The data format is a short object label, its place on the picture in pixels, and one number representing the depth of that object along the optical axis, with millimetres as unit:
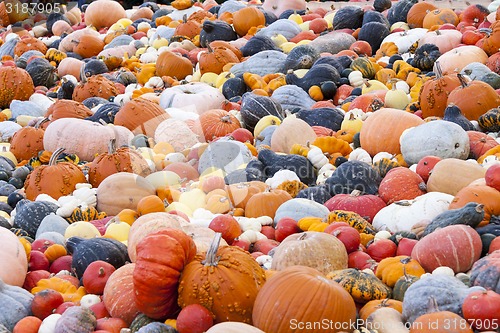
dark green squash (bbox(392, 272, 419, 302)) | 4203
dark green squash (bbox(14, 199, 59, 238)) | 5675
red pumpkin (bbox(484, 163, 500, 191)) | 4963
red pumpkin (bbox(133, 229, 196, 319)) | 4004
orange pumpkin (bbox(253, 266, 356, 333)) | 3805
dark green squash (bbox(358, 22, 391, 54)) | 9000
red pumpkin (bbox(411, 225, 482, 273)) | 4359
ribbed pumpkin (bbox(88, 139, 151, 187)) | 6398
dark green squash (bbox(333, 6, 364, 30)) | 9453
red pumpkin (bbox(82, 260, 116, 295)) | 4520
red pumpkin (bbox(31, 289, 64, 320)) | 4281
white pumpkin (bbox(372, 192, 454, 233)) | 5078
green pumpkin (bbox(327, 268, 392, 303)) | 4152
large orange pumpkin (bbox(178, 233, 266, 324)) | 4000
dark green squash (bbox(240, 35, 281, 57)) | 9188
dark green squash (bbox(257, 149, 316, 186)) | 6198
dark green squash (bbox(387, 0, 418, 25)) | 9430
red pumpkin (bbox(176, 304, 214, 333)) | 3908
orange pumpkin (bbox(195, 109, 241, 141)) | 7188
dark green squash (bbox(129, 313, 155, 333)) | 4102
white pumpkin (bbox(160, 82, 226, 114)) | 7844
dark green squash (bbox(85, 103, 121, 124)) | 7684
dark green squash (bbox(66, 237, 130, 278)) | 4773
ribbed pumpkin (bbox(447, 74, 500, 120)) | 6609
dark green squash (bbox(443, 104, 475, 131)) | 6367
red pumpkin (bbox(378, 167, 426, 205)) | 5574
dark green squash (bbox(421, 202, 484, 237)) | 4555
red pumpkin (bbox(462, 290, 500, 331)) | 3645
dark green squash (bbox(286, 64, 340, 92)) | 7898
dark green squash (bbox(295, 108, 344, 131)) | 7070
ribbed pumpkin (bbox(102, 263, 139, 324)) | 4238
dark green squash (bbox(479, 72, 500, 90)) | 7160
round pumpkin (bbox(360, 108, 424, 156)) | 6367
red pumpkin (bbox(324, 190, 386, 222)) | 5449
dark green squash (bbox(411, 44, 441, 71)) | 7938
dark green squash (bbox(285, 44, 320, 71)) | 8336
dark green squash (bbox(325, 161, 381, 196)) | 5809
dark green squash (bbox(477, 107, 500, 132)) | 6395
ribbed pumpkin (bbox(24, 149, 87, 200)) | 6250
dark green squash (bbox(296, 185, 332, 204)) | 5707
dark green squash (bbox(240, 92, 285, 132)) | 7281
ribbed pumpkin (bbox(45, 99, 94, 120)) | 7730
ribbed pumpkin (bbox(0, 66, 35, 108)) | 8570
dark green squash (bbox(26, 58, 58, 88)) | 9266
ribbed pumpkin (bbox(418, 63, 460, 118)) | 6805
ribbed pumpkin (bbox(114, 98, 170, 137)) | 7431
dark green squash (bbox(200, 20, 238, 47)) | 9633
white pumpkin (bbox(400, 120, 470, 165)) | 5965
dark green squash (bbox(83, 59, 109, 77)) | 9270
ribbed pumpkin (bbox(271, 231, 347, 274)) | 4449
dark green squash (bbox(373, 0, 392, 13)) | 9930
